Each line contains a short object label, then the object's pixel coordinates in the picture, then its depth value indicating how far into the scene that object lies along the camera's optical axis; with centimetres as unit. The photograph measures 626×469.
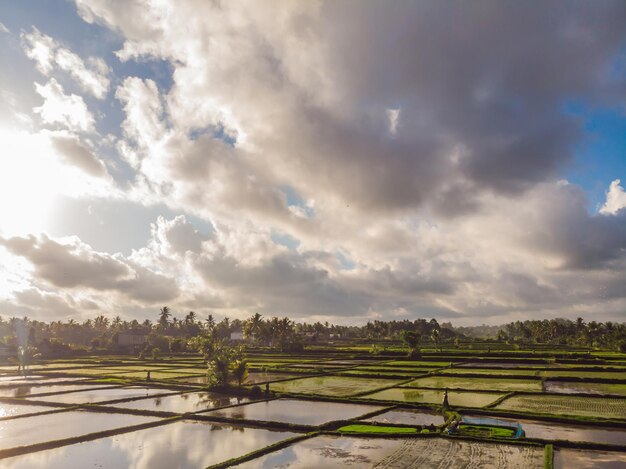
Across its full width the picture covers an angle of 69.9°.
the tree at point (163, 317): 16550
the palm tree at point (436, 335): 9682
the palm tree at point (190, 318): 17288
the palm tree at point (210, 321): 17076
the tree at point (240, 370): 4384
